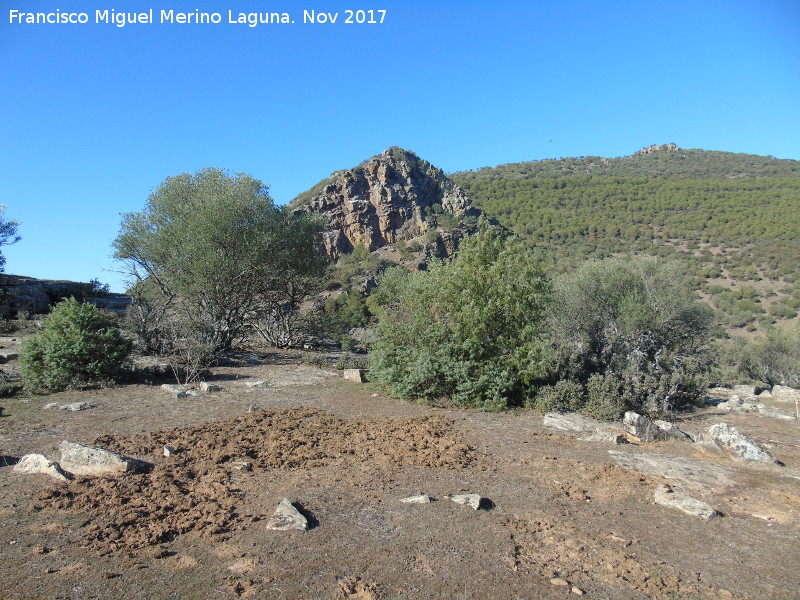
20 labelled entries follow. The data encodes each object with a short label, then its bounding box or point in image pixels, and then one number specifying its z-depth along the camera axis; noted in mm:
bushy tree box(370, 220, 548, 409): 10352
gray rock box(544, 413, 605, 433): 8693
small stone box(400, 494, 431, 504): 5139
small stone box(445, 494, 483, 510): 5084
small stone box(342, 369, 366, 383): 12902
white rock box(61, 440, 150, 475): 5469
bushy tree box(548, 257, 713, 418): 10862
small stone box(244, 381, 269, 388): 11295
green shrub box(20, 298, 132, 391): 9953
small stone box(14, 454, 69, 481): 5377
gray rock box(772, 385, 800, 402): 14961
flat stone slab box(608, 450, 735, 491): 6094
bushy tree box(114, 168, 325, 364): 15930
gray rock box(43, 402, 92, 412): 8555
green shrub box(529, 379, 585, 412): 10031
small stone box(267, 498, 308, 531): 4422
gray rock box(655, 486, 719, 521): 5117
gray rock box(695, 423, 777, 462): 7066
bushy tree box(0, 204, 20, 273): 24516
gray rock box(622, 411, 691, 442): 8242
